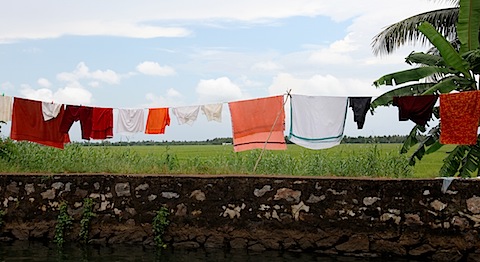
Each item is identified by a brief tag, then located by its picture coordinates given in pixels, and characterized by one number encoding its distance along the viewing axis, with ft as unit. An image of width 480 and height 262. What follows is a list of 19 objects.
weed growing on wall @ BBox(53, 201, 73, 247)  37.42
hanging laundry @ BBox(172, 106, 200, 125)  43.80
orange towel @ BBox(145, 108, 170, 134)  44.93
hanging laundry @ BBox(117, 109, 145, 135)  45.11
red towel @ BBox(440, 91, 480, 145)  34.35
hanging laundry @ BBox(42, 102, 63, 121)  44.04
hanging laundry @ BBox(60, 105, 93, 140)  44.55
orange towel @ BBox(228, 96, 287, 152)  40.93
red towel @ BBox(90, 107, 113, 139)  45.24
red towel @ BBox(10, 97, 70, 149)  43.60
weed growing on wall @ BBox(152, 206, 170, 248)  36.47
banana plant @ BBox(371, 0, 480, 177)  35.55
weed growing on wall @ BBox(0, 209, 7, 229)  38.58
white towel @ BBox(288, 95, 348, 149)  39.37
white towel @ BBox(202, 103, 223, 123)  42.93
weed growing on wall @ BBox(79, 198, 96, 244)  37.37
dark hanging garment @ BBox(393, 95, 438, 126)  35.91
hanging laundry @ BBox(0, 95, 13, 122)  43.03
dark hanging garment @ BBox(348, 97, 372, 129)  39.01
